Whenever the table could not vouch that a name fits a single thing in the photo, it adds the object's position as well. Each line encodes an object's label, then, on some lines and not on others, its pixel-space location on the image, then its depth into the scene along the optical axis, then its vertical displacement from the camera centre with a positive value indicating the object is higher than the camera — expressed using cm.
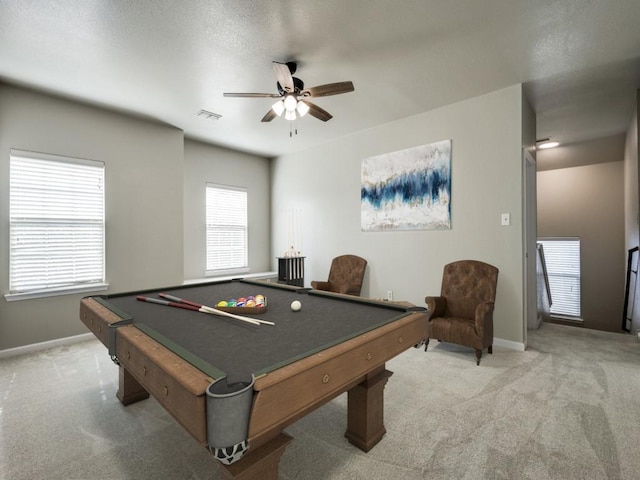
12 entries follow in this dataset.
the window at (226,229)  528 +18
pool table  93 -45
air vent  386 +158
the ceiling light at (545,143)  501 +156
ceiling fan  242 +120
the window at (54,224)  326 +18
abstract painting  375 +64
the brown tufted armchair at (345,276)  434 -53
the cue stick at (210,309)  168 -42
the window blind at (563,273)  588 -68
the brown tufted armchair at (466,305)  291 -70
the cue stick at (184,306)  168 -43
